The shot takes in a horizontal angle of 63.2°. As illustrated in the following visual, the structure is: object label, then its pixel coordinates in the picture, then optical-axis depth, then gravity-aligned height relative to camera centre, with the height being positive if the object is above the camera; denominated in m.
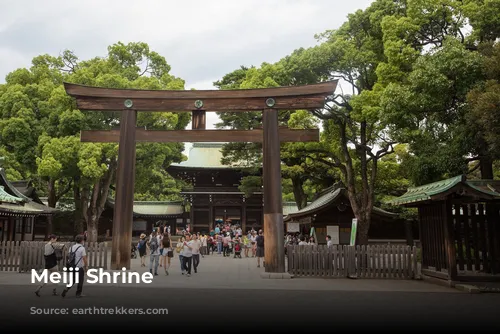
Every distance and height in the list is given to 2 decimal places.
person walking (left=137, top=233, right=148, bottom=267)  16.95 -0.68
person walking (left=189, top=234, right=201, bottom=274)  14.76 -0.65
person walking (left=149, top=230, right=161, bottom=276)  14.06 -0.65
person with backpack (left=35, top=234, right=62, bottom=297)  10.08 -0.55
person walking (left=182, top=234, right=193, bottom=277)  14.51 -0.80
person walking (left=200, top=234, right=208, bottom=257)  24.72 -0.83
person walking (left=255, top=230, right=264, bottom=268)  18.47 -0.66
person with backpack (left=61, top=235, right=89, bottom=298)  9.18 -0.63
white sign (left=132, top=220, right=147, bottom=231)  39.22 +0.64
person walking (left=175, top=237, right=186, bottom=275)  14.79 -0.98
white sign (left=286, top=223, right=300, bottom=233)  27.60 +0.29
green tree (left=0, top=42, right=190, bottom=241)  25.41 +7.27
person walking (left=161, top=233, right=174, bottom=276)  15.00 -0.55
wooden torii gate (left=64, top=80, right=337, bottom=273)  14.12 +3.83
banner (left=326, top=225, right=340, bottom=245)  25.66 -0.05
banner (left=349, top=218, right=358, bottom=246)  15.10 -0.01
